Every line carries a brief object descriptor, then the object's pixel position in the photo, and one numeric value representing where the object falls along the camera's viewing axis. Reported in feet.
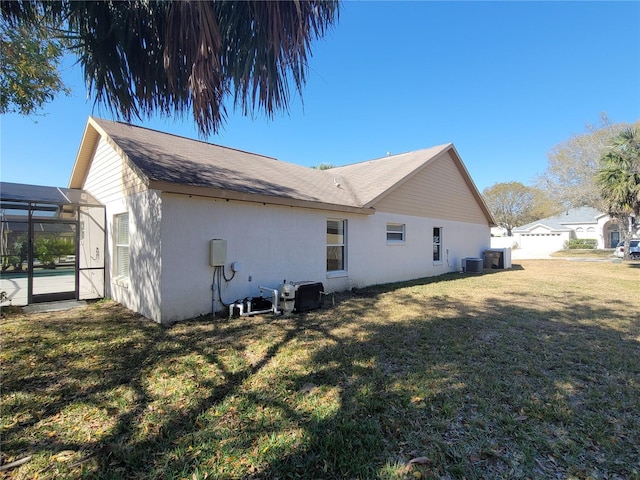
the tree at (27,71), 15.83
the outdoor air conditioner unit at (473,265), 47.83
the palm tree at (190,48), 8.70
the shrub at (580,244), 115.85
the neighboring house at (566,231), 118.62
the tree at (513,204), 143.54
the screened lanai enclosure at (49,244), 24.99
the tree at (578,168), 84.69
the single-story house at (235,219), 20.76
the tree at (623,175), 50.70
